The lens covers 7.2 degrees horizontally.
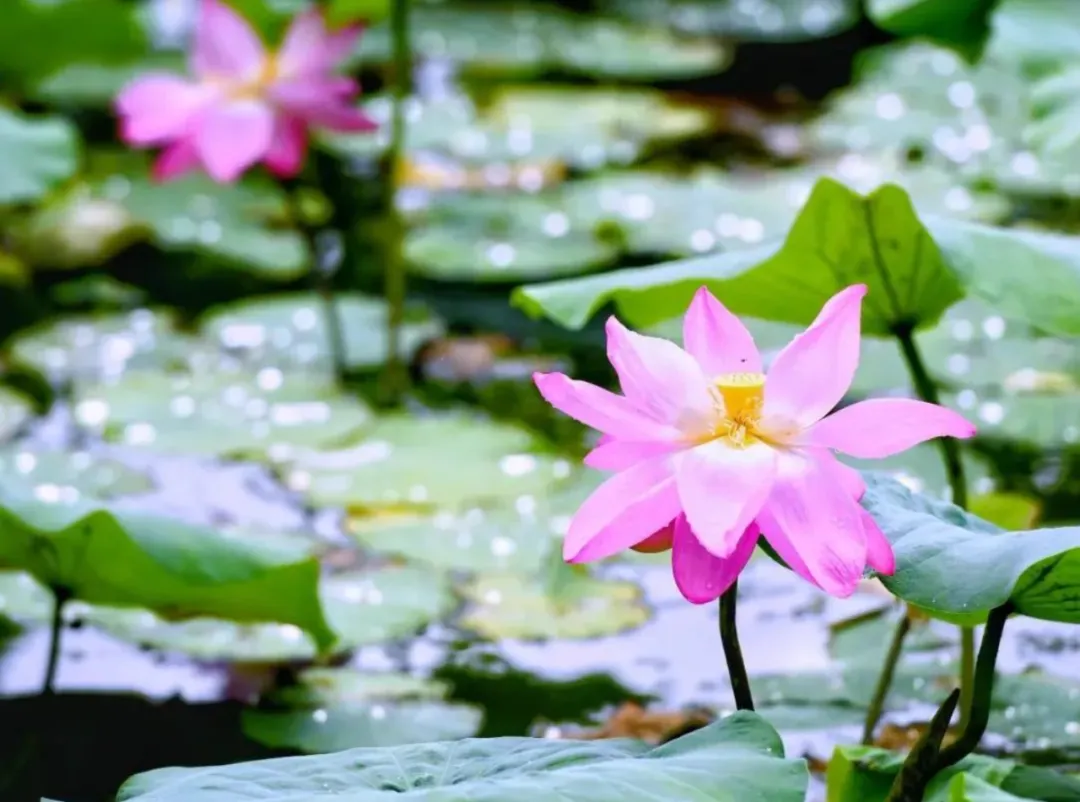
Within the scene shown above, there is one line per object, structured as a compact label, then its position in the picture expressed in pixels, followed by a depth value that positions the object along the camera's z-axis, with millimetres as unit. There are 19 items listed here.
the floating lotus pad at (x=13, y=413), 5917
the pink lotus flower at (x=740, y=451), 4247
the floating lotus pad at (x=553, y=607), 4904
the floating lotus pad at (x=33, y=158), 6529
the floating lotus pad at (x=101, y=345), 6590
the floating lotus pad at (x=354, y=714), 4731
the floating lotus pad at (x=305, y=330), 6645
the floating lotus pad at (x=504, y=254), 7323
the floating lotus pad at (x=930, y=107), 8956
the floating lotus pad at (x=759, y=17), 11817
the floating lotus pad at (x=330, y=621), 4870
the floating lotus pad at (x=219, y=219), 7782
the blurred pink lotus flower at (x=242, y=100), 5872
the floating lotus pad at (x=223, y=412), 5789
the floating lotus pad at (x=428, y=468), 5358
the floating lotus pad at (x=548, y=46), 10881
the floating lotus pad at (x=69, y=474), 5386
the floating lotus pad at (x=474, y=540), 5023
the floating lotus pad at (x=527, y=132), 8888
